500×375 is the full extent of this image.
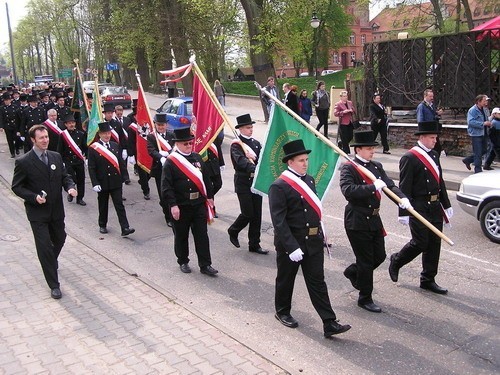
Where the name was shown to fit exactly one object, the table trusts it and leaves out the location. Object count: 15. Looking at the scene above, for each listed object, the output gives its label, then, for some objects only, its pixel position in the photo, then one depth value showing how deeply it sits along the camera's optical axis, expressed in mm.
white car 8242
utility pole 45638
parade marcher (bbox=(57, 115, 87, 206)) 12031
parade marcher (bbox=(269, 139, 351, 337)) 5352
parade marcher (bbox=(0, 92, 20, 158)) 18297
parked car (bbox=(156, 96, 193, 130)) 17641
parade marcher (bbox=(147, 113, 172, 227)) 10007
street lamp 27203
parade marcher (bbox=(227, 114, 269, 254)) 8070
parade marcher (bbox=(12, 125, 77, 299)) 6613
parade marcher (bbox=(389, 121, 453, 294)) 6262
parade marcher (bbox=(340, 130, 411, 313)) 5852
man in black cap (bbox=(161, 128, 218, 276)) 7301
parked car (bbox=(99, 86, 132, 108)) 35156
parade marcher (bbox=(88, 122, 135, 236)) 9383
